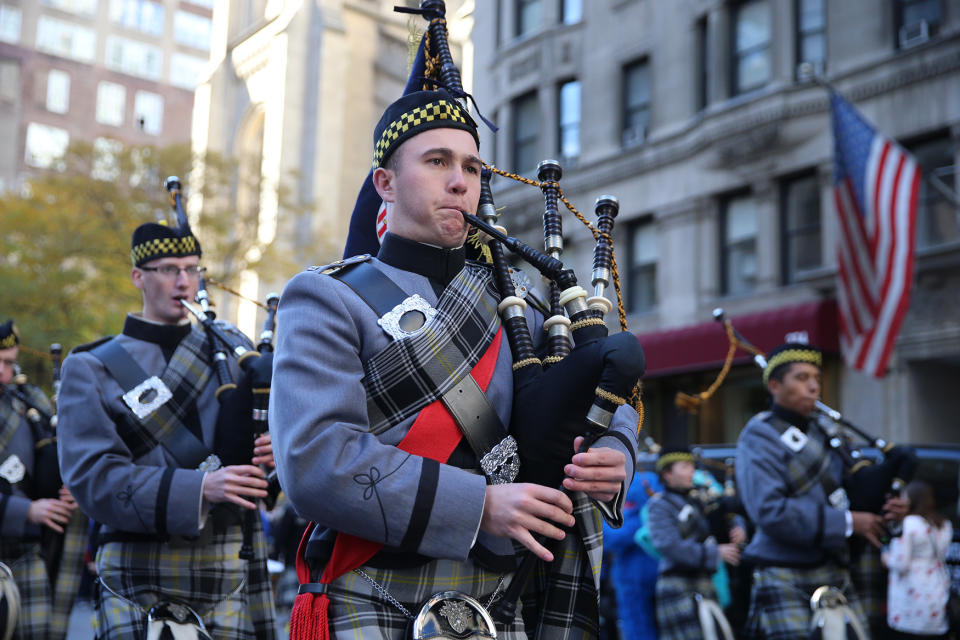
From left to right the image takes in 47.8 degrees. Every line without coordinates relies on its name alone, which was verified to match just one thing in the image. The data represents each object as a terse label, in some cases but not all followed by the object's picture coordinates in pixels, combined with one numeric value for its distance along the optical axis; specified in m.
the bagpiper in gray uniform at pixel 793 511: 5.70
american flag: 11.63
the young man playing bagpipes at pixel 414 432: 2.29
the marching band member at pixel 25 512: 5.57
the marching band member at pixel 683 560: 8.16
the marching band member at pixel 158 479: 4.00
